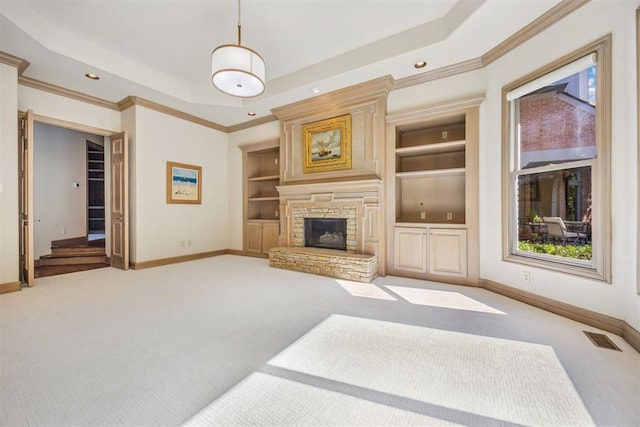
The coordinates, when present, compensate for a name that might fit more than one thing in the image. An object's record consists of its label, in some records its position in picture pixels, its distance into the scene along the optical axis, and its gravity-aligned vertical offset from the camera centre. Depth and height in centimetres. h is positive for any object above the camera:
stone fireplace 402 -29
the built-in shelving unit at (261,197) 563 +39
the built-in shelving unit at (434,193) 354 +31
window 230 +50
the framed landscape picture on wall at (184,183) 512 +63
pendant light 264 +154
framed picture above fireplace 439 +124
